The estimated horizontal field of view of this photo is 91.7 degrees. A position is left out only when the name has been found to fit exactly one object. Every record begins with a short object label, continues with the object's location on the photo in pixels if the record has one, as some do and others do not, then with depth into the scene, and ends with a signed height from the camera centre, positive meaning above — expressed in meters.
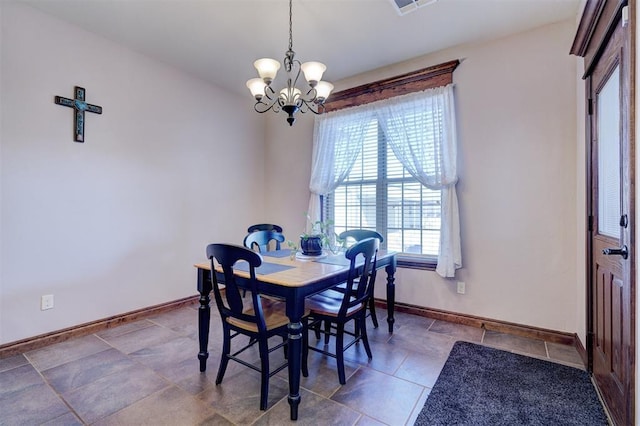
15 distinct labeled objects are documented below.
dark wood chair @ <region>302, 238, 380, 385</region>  2.01 -0.65
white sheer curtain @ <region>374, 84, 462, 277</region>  3.02 +0.72
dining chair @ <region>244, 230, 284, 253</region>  2.90 -0.25
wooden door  1.37 -0.04
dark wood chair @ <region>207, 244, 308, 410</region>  1.72 -0.61
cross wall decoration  2.72 +0.93
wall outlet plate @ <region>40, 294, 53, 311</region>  2.57 -0.74
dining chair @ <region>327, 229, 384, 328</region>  2.86 -0.22
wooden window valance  3.13 +1.42
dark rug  1.68 -1.09
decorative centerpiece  2.58 -0.24
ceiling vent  2.41 +1.66
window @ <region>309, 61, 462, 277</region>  3.07 +0.55
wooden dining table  1.68 -0.41
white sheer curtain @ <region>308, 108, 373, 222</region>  3.68 +0.81
